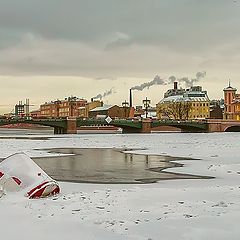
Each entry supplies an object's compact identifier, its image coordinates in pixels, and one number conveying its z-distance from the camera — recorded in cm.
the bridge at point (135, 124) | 10146
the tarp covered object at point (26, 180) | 1280
